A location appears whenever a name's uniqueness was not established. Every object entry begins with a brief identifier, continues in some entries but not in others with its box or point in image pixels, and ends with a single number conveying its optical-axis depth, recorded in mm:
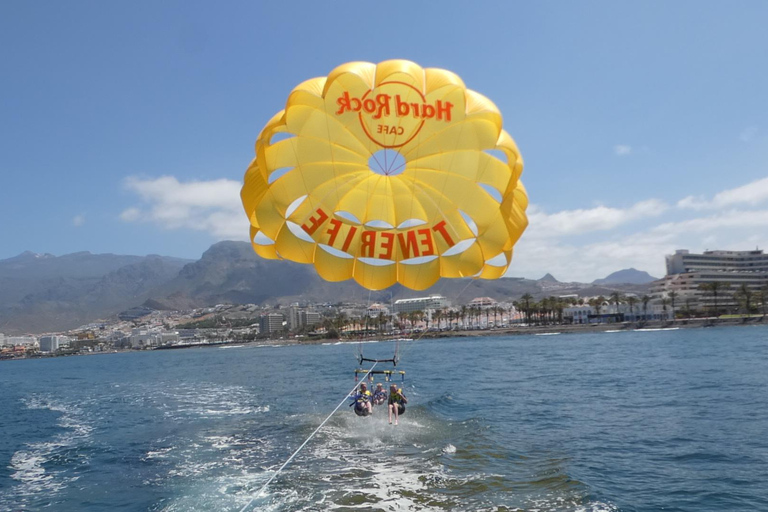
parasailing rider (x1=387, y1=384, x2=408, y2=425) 19312
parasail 14359
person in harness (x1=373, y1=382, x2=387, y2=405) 19766
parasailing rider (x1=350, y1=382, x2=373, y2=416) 18875
